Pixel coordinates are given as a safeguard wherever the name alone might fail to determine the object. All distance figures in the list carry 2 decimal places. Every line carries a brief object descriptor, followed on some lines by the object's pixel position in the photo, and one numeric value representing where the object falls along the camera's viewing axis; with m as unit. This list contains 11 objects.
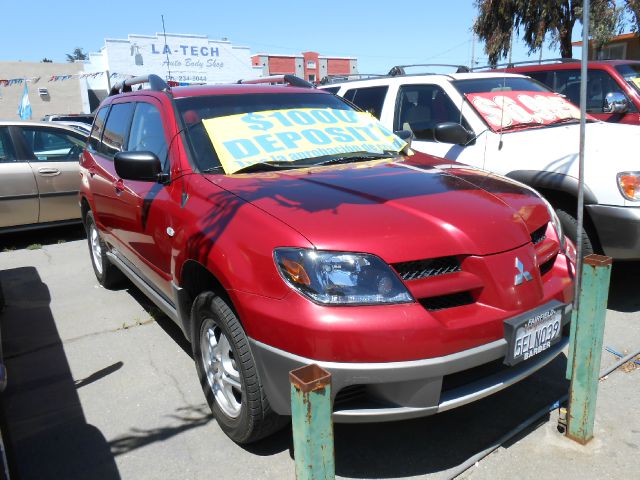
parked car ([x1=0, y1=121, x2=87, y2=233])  6.80
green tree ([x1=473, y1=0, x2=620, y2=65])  16.66
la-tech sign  35.03
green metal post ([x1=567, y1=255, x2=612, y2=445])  2.43
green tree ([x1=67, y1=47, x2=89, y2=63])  121.26
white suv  3.81
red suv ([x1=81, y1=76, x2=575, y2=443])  2.10
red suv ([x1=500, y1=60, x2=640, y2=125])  6.62
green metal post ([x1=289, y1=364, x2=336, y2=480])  1.65
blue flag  23.98
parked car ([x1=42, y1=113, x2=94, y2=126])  16.74
